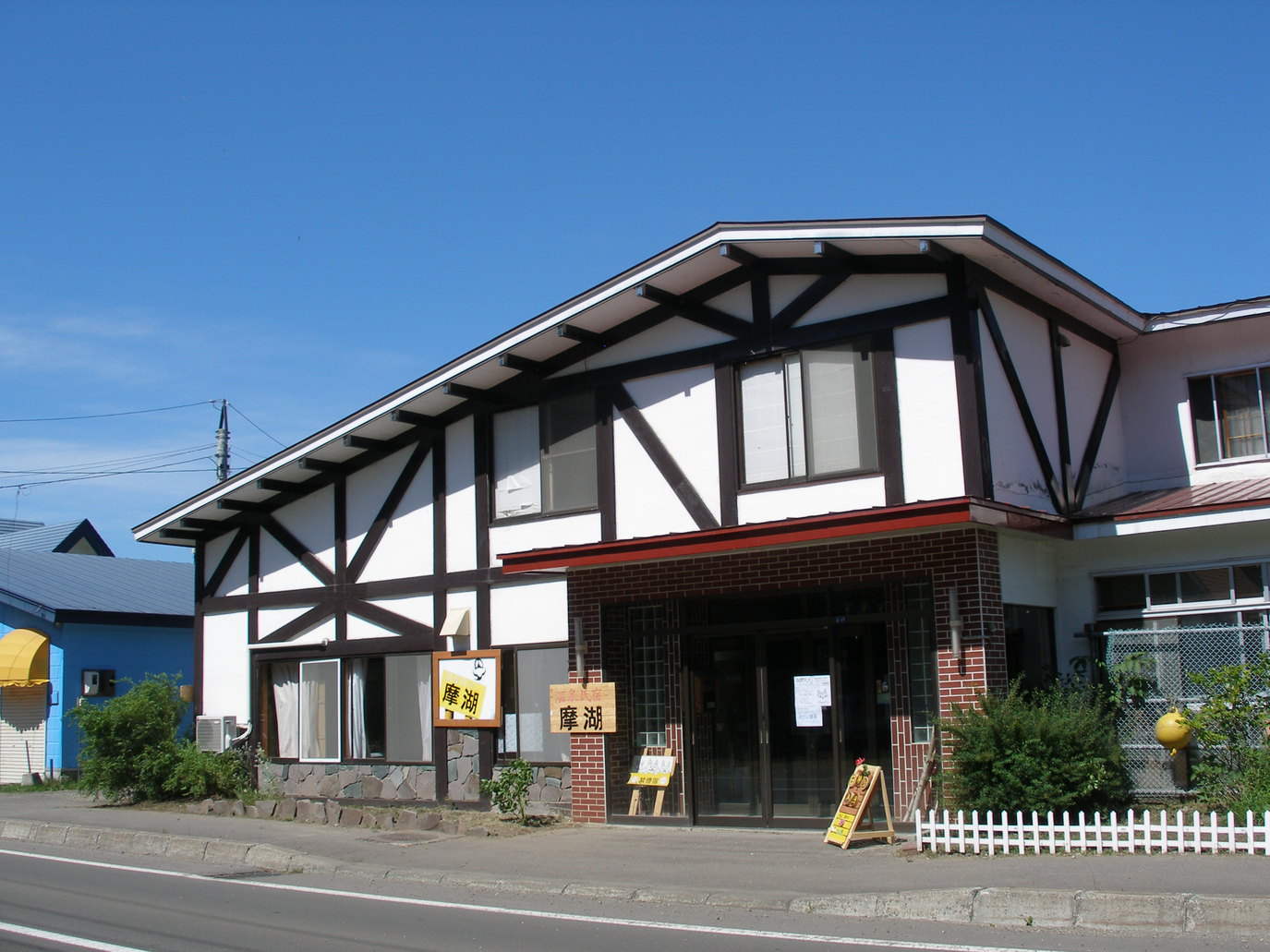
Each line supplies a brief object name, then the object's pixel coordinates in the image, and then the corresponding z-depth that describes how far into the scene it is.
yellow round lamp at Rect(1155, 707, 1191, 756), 12.81
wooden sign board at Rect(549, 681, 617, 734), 15.39
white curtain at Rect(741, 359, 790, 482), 14.53
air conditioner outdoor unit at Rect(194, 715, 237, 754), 19.73
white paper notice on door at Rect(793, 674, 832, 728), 14.09
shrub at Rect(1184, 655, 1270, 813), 12.55
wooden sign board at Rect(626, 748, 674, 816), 15.09
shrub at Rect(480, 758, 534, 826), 15.47
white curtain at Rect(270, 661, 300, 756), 19.47
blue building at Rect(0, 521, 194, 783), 23.70
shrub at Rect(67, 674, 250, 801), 18.70
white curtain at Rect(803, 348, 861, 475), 14.04
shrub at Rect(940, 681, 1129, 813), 11.82
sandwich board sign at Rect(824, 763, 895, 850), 12.52
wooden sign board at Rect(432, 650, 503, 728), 16.91
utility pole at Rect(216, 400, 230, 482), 35.09
